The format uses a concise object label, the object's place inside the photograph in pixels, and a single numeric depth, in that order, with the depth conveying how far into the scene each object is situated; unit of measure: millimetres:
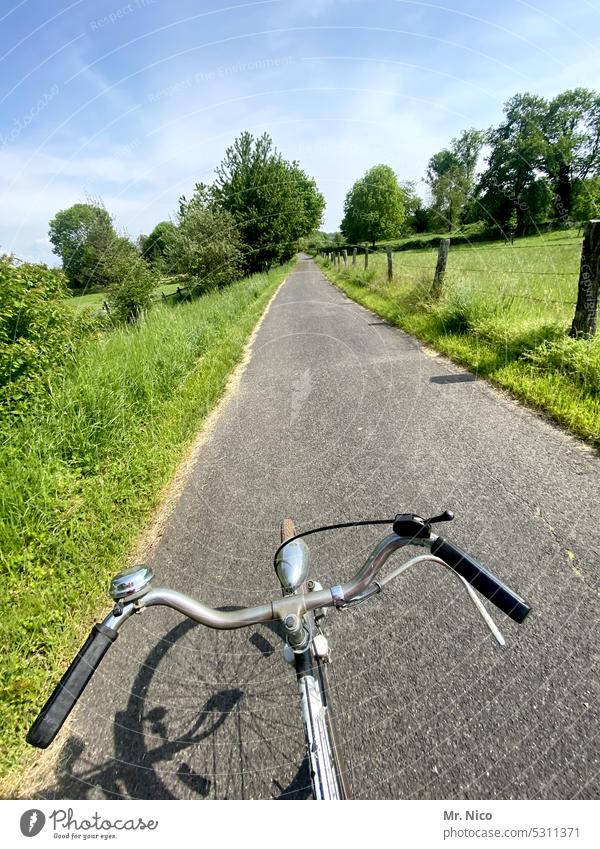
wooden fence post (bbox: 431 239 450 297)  7820
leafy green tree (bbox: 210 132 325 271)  22094
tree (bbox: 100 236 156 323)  12727
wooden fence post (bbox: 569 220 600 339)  4168
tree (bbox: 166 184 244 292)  15720
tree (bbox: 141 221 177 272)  15241
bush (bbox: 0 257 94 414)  3578
